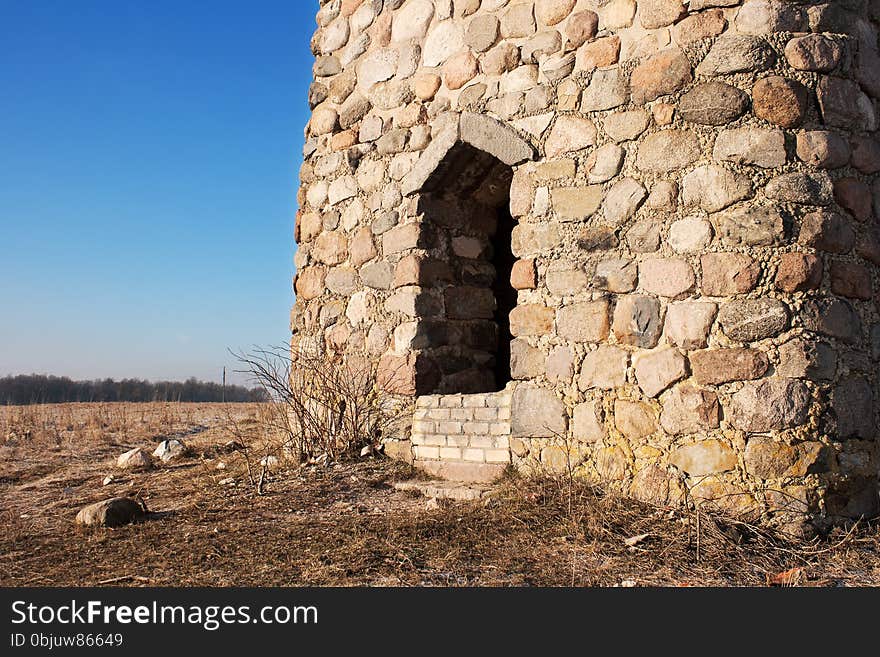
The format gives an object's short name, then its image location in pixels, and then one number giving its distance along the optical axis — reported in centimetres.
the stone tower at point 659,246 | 368
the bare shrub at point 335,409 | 524
